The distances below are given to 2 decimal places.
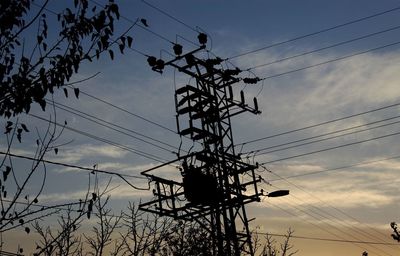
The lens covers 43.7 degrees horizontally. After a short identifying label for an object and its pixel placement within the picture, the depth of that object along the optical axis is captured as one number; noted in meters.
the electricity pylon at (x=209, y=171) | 18.64
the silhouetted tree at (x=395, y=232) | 13.77
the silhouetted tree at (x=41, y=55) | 6.07
